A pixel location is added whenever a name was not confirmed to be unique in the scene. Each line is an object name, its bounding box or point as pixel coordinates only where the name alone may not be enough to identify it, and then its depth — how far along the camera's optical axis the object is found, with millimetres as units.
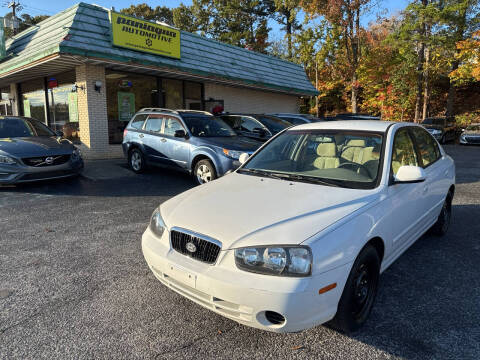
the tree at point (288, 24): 34344
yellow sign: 10945
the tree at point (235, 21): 36031
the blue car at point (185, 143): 7211
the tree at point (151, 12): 44656
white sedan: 2160
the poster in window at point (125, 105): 12476
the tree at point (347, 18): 23391
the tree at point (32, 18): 45781
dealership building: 10586
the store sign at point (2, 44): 13516
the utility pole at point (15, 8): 25353
